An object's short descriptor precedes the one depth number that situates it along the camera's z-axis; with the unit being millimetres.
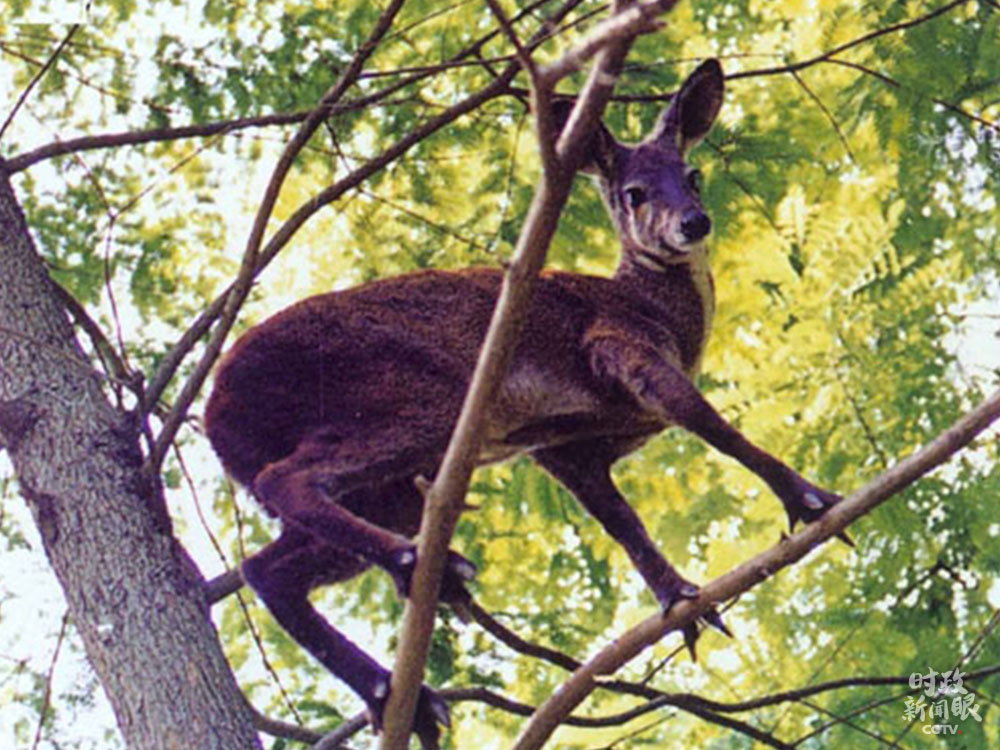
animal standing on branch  9086
